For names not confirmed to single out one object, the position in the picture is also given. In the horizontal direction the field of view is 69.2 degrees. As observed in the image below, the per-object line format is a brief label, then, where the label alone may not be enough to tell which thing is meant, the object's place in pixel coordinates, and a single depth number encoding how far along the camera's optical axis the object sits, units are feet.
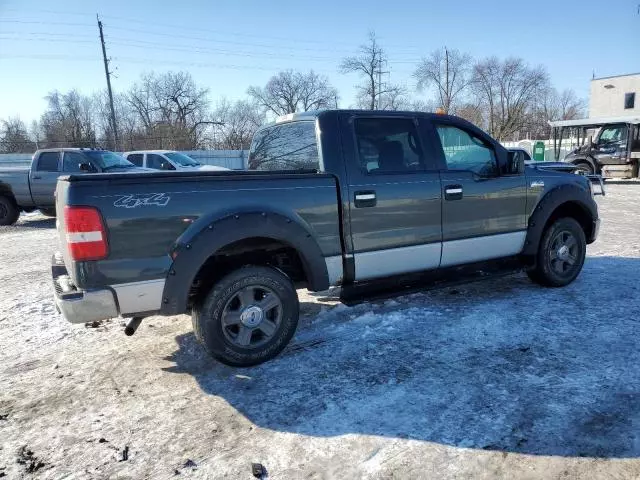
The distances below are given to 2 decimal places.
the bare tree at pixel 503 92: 185.06
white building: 136.26
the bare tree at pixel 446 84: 164.86
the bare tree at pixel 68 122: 165.33
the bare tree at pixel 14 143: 111.55
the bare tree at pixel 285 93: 232.73
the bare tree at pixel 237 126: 184.96
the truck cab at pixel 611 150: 62.23
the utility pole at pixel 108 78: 110.42
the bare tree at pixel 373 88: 178.60
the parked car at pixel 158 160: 53.31
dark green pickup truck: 10.20
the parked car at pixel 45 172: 38.11
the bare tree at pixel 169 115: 187.21
